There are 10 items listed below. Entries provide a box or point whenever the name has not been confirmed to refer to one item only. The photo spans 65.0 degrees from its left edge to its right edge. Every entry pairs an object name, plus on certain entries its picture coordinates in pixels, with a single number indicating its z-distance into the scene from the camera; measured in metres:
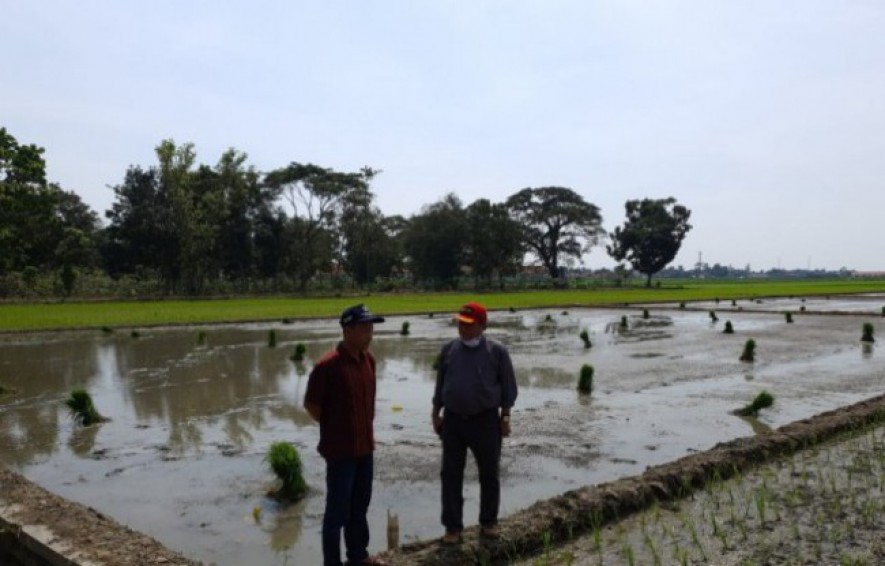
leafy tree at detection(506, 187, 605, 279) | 79.19
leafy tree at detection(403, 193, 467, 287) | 67.38
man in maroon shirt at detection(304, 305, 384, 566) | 4.25
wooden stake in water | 4.80
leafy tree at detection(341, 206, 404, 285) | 65.25
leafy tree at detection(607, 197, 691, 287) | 83.50
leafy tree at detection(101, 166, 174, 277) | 49.47
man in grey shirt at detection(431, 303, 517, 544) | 4.75
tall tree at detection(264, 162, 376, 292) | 58.53
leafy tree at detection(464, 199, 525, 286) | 67.12
